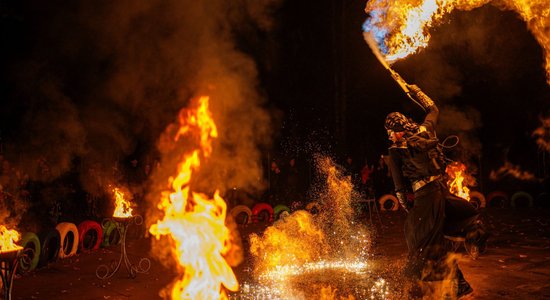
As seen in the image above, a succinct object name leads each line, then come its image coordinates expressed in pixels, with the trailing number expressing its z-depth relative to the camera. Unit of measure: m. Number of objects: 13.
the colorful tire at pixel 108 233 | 10.29
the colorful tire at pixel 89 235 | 9.52
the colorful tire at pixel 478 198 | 16.70
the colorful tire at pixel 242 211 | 13.66
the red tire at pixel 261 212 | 14.12
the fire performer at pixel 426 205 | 5.39
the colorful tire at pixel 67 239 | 8.80
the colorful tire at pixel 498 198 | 17.11
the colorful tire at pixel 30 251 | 7.71
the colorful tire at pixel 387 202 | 16.88
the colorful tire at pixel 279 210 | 14.41
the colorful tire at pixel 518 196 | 16.84
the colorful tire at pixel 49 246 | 8.11
